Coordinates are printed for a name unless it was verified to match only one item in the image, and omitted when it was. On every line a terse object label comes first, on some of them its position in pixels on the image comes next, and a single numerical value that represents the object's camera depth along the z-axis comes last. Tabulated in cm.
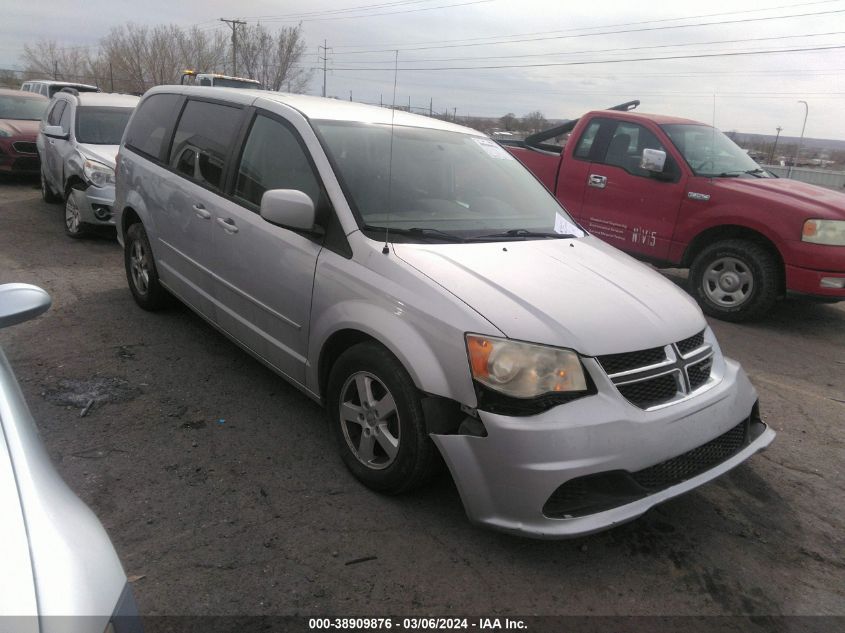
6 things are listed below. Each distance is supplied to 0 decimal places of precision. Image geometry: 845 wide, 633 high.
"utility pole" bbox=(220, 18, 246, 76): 4716
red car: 1131
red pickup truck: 589
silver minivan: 243
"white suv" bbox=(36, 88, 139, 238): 755
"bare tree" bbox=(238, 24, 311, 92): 4750
